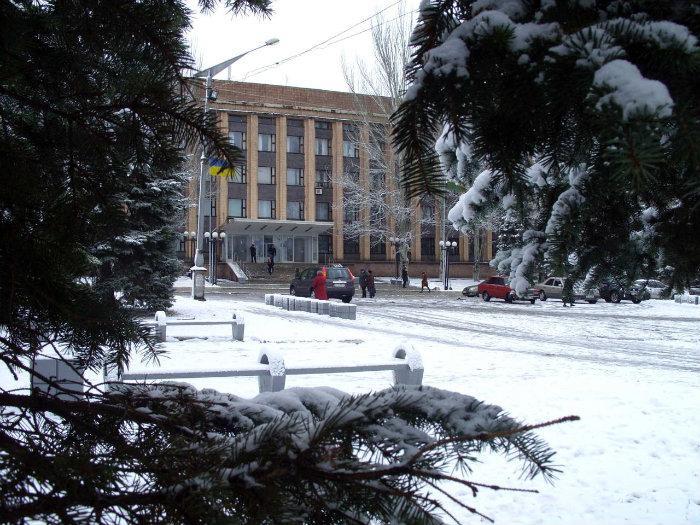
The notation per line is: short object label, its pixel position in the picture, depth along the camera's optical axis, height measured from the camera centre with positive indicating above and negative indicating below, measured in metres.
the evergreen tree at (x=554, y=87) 0.93 +0.37
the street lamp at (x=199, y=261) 20.15 +0.21
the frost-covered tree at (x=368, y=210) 39.78 +4.52
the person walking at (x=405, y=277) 42.09 -0.67
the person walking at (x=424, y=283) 39.18 -1.01
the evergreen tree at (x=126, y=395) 1.03 -0.30
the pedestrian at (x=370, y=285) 33.03 -0.97
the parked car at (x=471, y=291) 36.19 -1.40
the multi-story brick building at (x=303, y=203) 48.28 +5.39
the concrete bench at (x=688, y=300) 32.28 -1.67
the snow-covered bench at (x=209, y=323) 11.27 -1.13
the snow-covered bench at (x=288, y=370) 6.04 -1.08
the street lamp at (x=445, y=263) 40.76 +0.27
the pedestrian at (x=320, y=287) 24.02 -0.80
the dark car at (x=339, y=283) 29.02 -0.76
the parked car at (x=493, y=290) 33.34 -1.22
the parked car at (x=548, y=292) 33.44 -1.39
